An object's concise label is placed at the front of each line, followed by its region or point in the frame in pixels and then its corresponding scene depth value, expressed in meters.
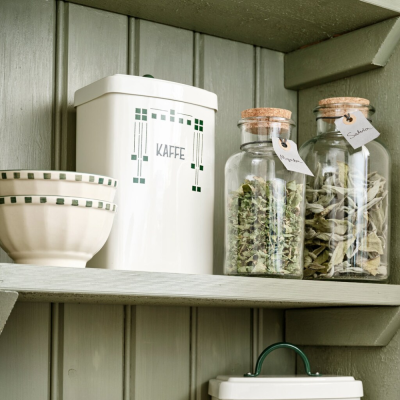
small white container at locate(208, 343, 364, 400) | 1.43
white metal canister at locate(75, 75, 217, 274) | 1.34
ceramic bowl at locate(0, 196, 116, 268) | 1.24
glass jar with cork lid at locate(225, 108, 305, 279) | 1.38
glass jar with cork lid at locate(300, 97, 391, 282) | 1.44
